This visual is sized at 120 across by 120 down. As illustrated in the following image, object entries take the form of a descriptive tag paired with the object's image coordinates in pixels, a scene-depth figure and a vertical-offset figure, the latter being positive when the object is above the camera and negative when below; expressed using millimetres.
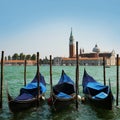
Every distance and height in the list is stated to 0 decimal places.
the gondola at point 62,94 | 10086 -1429
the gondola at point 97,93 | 10184 -1419
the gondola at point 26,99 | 9547 -1471
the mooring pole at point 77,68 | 10716 -439
